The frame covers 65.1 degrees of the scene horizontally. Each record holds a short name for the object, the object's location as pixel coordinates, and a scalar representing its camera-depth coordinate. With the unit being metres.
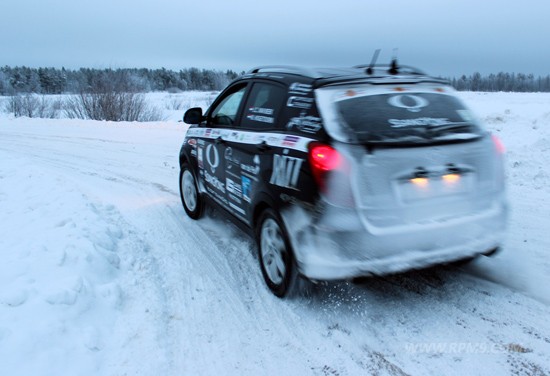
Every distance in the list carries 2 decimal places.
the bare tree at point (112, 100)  26.83
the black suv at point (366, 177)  2.93
